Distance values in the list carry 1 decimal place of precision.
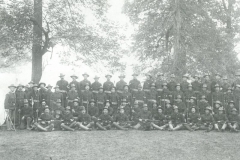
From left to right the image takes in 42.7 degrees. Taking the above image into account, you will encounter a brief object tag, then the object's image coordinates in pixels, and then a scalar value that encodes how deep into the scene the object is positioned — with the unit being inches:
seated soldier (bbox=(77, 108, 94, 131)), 508.7
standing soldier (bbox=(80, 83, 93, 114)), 553.3
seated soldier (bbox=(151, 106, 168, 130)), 526.9
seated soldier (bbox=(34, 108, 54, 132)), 481.7
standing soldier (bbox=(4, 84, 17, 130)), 509.7
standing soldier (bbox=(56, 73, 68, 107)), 563.2
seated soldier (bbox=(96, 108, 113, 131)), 519.4
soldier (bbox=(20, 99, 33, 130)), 510.0
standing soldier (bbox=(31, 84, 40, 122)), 525.7
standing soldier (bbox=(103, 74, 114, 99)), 572.7
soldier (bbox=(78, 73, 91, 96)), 573.9
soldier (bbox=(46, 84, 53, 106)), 540.7
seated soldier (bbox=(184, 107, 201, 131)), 517.7
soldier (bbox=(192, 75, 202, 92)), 577.7
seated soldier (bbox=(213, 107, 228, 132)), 502.0
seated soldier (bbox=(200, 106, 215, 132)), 510.5
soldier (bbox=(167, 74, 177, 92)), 590.5
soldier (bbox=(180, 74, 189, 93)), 580.1
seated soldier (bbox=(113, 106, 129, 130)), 525.3
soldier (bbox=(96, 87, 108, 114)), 557.9
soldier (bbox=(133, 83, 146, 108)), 574.9
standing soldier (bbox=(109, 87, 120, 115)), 563.8
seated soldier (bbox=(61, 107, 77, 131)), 495.8
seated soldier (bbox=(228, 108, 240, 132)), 503.8
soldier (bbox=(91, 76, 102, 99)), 570.9
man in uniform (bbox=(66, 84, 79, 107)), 546.2
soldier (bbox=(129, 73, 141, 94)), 579.5
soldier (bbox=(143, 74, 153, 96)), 578.2
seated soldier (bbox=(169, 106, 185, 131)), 520.9
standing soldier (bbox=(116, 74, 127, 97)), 574.4
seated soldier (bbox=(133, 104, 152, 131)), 509.5
